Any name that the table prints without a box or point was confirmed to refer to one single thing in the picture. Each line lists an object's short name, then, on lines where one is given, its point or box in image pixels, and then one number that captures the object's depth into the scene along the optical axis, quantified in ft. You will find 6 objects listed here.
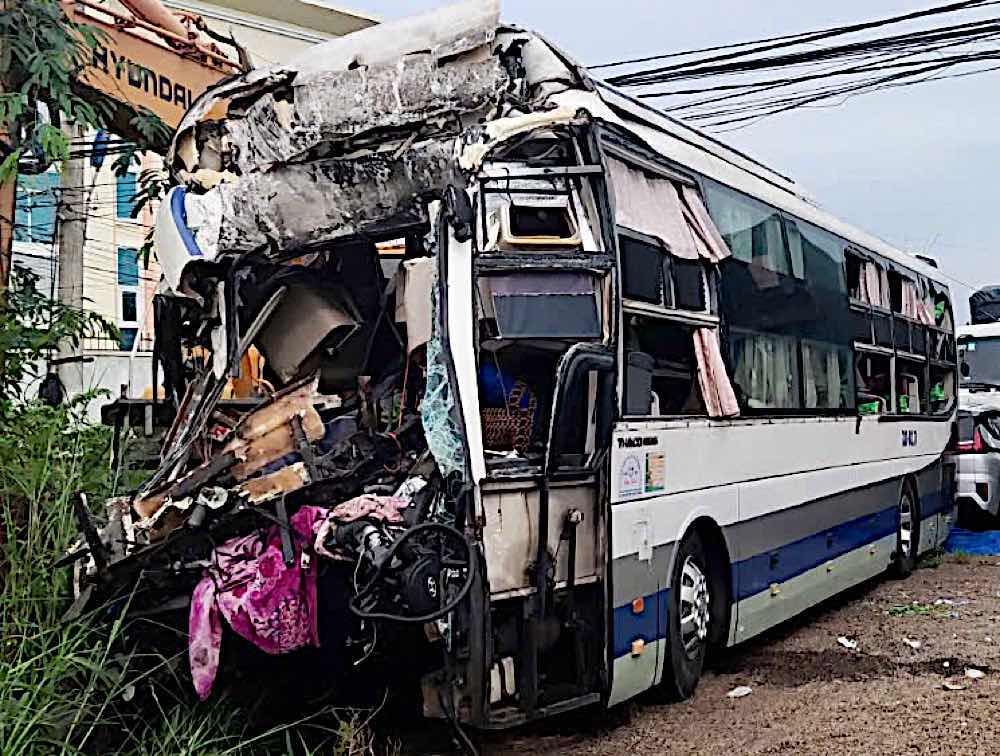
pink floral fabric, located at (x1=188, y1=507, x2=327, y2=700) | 18.10
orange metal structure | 27.07
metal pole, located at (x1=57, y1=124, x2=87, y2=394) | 37.91
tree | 19.29
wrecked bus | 17.84
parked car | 51.11
